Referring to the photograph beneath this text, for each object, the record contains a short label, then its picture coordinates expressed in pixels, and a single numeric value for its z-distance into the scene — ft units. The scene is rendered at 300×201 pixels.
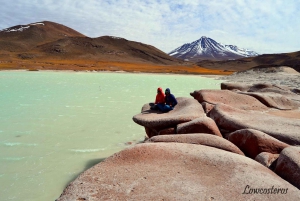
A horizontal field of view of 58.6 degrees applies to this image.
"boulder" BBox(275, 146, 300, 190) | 12.27
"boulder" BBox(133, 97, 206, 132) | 21.98
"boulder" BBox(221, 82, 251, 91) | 45.48
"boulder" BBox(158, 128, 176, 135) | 21.34
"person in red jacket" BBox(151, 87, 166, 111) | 28.55
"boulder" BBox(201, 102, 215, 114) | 26.84
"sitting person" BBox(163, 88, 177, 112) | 28.50
